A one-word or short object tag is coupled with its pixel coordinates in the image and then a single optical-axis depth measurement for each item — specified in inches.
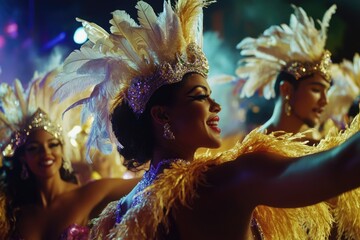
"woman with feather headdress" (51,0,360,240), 76.2
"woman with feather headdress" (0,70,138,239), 160.2
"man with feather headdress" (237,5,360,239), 186.5
